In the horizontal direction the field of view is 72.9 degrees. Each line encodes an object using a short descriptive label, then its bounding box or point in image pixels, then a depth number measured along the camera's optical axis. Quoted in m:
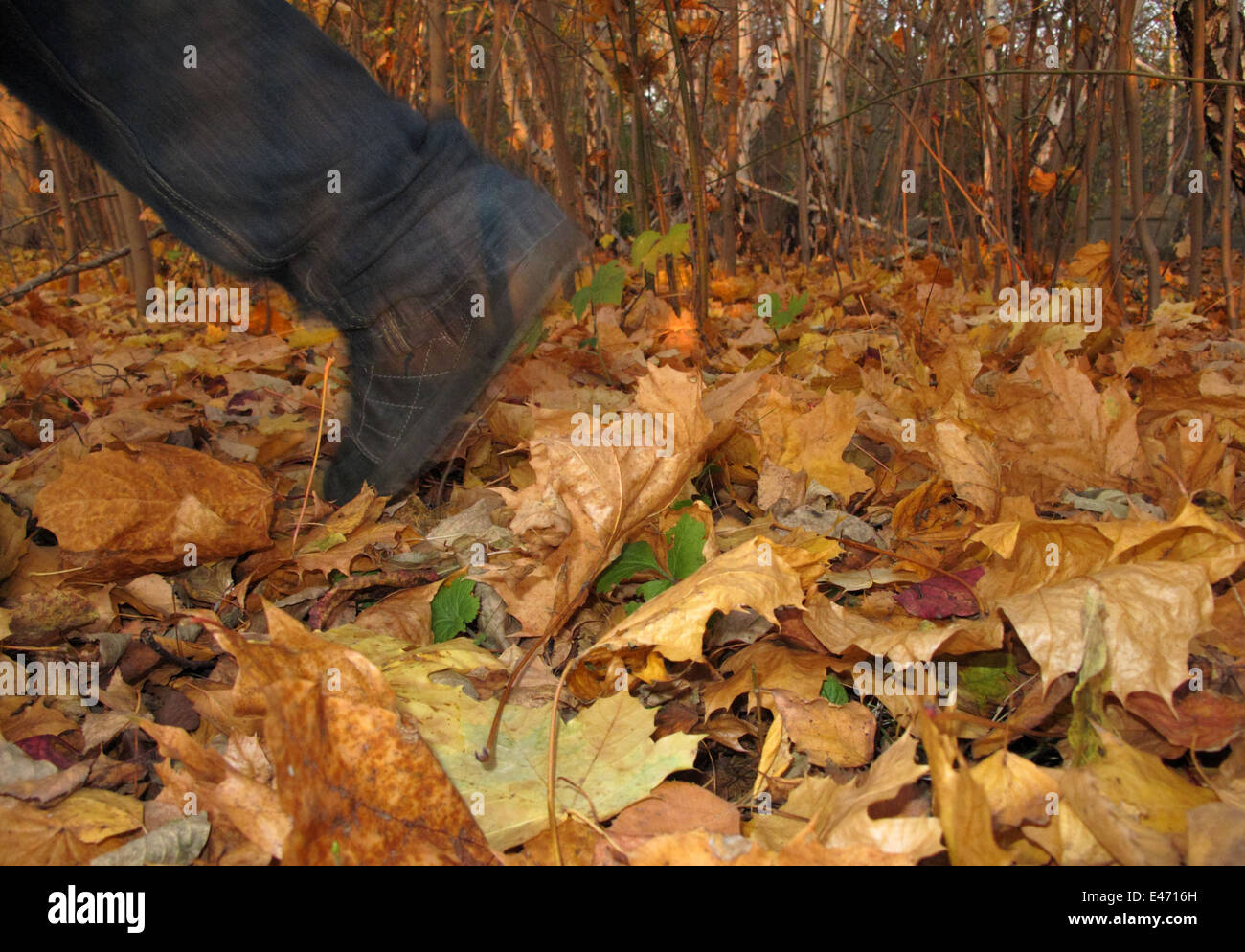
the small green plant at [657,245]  1.97
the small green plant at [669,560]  0.94
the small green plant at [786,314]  2.24
